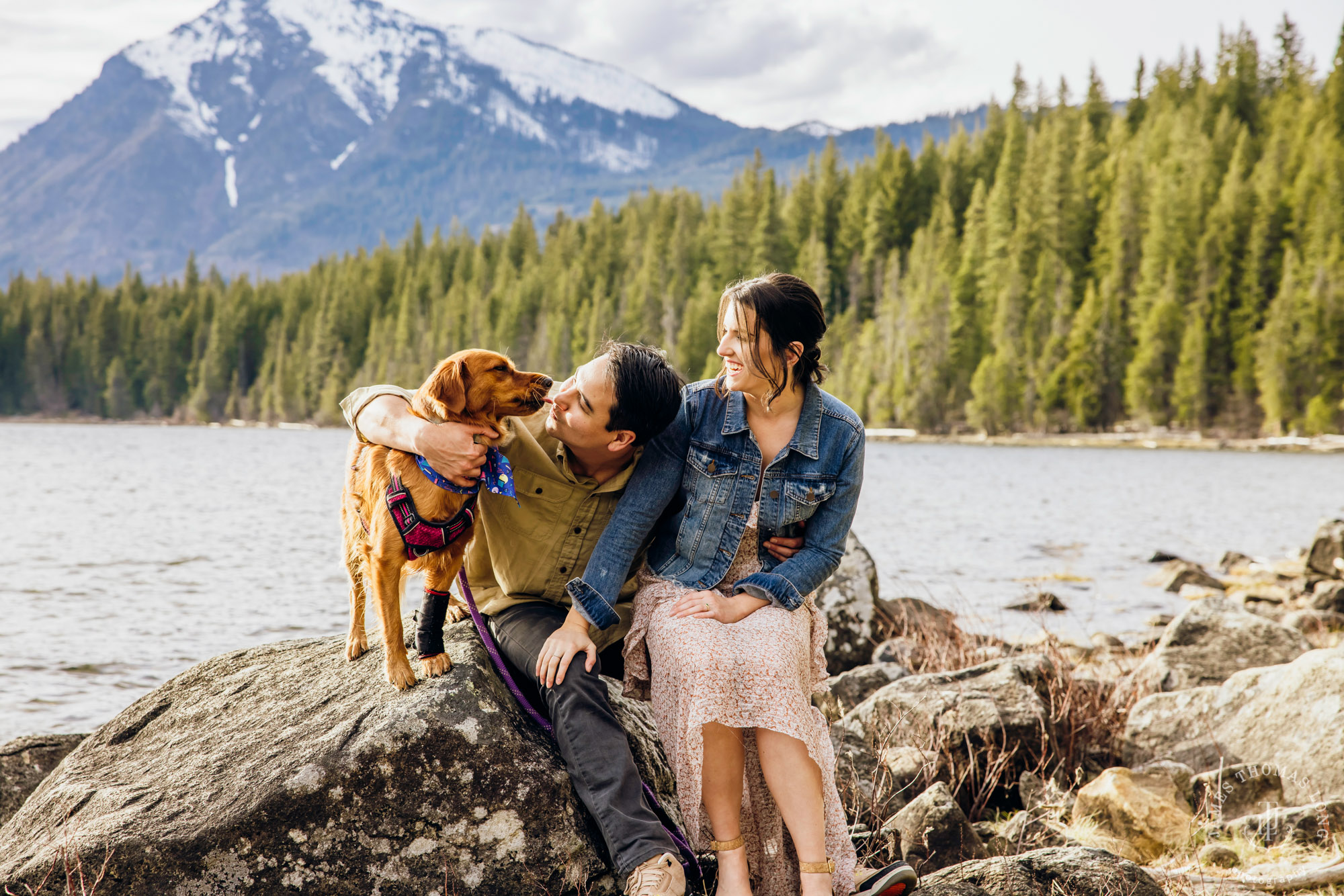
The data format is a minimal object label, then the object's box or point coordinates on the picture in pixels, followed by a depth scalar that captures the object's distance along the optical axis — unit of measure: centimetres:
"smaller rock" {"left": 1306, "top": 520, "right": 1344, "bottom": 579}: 1397
